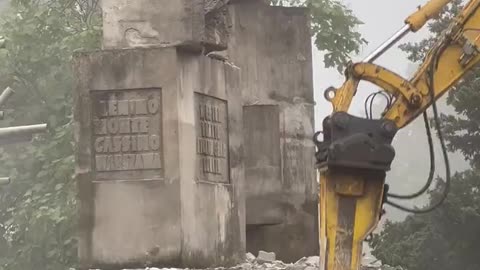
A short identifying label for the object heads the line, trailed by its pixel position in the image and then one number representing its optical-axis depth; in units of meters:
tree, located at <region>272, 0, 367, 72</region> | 26.58
